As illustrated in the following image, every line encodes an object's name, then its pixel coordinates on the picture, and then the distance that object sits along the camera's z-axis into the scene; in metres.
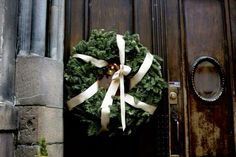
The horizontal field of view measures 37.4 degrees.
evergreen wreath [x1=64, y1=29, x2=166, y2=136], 2.34
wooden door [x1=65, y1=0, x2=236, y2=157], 2.67
